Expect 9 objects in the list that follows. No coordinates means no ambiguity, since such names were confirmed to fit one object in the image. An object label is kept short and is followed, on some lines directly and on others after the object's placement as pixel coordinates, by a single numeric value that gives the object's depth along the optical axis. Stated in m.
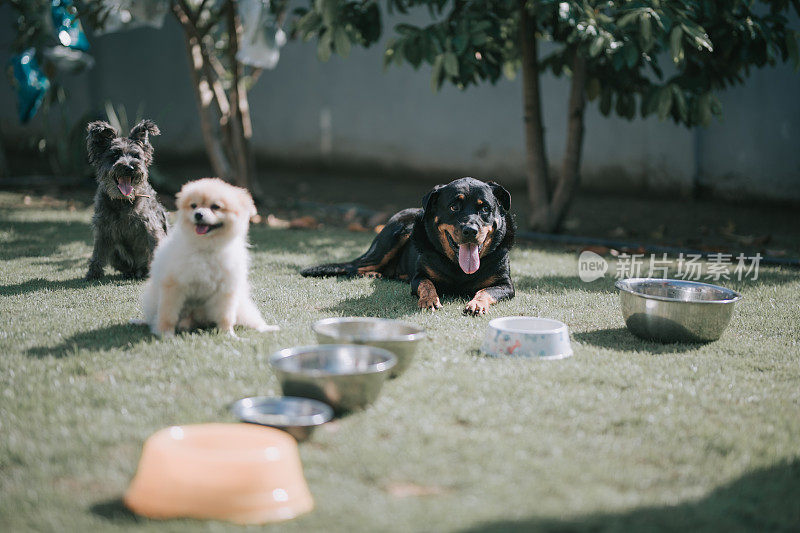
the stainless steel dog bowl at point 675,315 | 4.01
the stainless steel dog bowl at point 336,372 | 2.77
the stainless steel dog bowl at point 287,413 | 2.56
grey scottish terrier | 5.48
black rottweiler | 4.99
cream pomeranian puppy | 3.80
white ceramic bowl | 3.72
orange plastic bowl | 2.15
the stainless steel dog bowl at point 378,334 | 3.25
